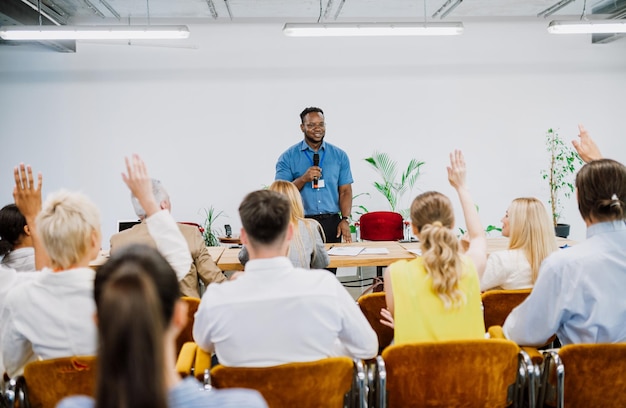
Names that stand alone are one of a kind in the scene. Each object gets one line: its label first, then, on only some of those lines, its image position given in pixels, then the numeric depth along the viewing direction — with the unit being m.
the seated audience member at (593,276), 2.05
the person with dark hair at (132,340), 0.84
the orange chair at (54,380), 1.85
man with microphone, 5.57
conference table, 3.70
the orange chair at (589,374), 1.93
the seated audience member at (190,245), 3.08
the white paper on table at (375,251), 3.95
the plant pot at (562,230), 7.40
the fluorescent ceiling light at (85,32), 5.56
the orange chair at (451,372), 1.91
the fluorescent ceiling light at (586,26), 5.68
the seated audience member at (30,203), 2.47
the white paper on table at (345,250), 3.92
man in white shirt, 1.83
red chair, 5.61
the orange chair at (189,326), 2.64
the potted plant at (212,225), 7.41
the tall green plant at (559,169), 7.68
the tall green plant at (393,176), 7.63
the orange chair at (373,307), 2.94
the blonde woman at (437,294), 2.11
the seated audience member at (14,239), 2.87
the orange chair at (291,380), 1.75
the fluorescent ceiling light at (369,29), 5.58
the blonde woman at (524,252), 2.85
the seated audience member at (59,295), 1.92
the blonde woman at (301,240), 3.34
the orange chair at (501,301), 2.71
